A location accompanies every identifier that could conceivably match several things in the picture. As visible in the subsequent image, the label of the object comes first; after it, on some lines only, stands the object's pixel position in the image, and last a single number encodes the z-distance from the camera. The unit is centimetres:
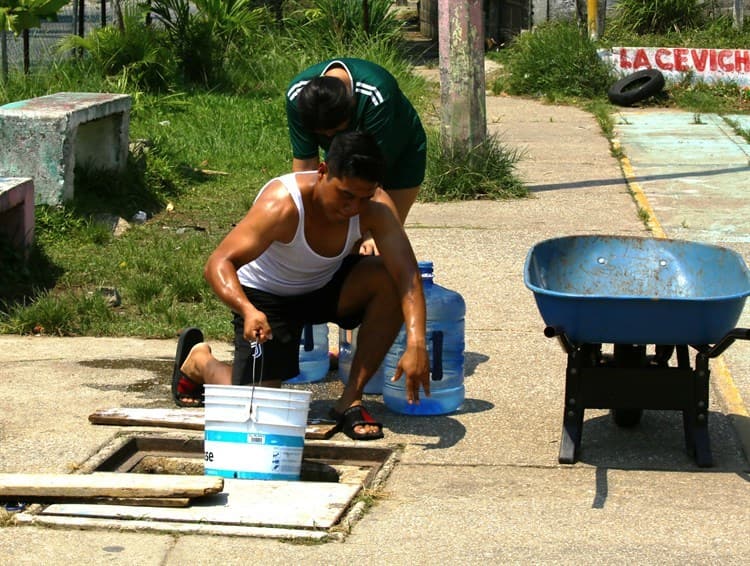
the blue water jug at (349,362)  579
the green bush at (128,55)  1313
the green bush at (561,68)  1591
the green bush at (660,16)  1758
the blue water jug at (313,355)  592
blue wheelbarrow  458
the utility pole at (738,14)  1745
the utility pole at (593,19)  1680
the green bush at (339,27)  1692
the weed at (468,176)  1037
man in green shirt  522
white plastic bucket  461
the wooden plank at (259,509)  418
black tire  1516
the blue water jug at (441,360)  548
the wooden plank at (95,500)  431
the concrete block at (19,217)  766
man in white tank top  469
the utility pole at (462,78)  1011
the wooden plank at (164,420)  516
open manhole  415
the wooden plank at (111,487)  426
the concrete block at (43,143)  865
